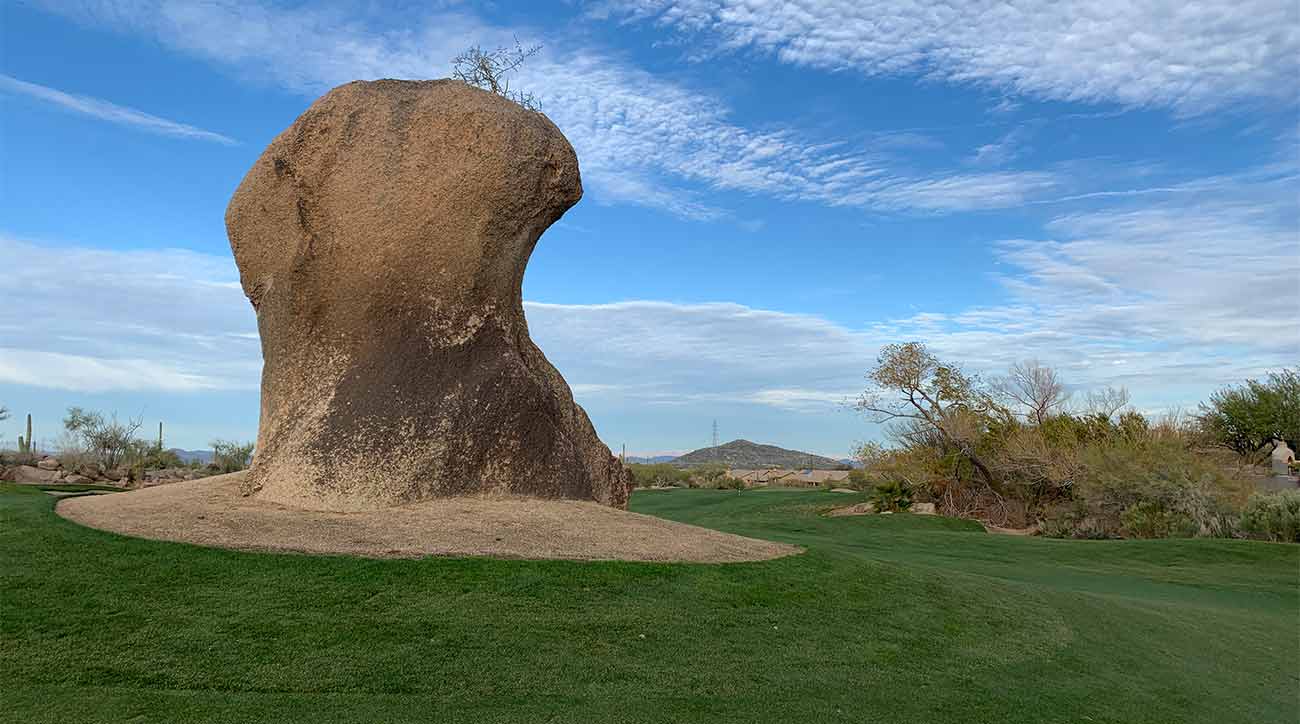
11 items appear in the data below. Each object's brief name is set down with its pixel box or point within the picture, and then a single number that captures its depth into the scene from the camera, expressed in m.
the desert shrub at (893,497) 27.58
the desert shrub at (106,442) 26.61
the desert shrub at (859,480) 33.61
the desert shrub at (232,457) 28.98
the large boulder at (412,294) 9.18
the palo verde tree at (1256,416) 39.19
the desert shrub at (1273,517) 19.06
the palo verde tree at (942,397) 27.04
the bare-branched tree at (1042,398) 27.84
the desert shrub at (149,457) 26.81
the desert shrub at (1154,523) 21.20
